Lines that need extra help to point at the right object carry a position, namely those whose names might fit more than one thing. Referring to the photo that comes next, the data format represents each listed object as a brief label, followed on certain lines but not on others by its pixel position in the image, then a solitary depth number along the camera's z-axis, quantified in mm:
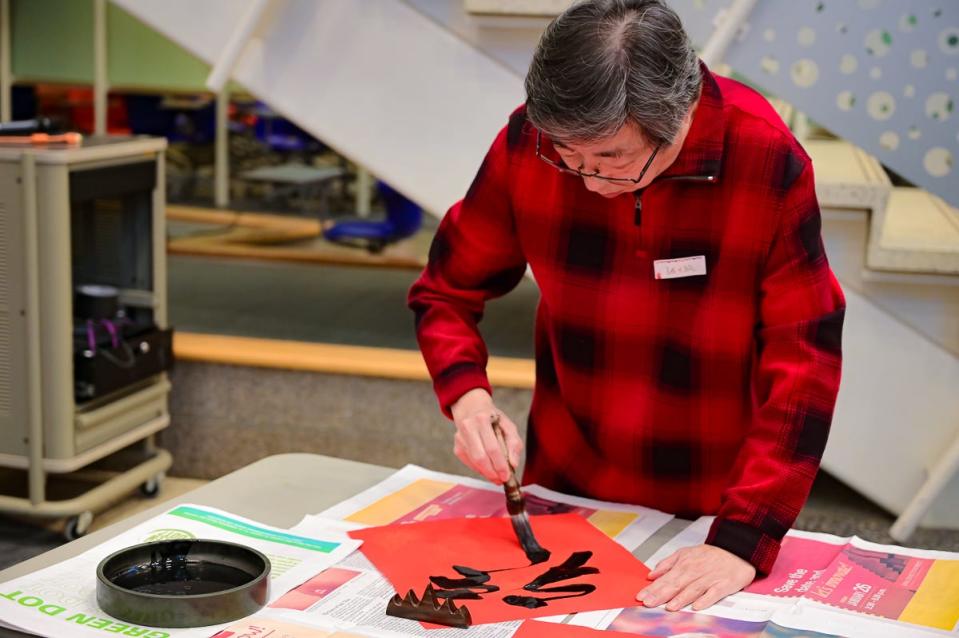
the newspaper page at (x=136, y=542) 1063
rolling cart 2650
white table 1346
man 1180
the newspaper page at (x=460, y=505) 1401
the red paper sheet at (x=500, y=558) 1169
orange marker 2748
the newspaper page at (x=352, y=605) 1089
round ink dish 1059
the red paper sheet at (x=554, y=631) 1086
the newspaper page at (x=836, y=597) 1133
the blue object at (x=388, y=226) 5129
